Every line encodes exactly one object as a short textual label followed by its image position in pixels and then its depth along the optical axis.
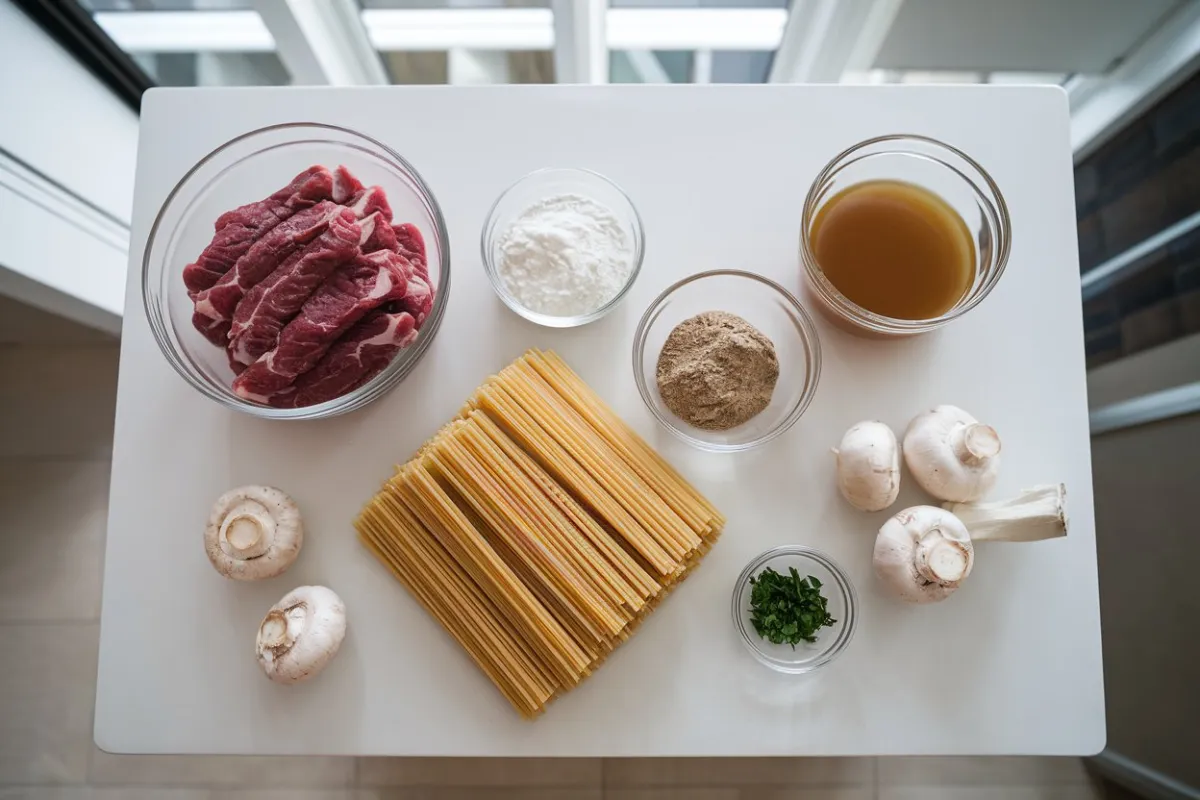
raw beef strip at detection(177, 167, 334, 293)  0.99
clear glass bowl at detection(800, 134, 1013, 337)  0.97
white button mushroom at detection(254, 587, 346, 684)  0.97
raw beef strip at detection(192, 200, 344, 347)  0.97
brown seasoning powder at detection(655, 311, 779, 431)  0.99
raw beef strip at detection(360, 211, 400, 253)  0.99
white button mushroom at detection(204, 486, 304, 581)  0.99
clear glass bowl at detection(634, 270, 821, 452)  1.01
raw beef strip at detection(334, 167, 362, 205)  1.01
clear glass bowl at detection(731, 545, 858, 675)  0.99
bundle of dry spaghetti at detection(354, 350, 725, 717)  0.98
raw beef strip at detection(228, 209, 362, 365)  0.95
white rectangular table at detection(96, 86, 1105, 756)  1.03
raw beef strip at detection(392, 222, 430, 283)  1.03
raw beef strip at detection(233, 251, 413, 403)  0.95
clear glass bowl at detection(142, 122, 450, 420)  1.03
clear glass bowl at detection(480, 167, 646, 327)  1.02
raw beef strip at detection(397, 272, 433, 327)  0.98
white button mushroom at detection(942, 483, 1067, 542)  0.96
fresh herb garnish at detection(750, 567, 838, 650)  0.98
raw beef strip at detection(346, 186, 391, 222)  1.01
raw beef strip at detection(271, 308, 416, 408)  0.97
